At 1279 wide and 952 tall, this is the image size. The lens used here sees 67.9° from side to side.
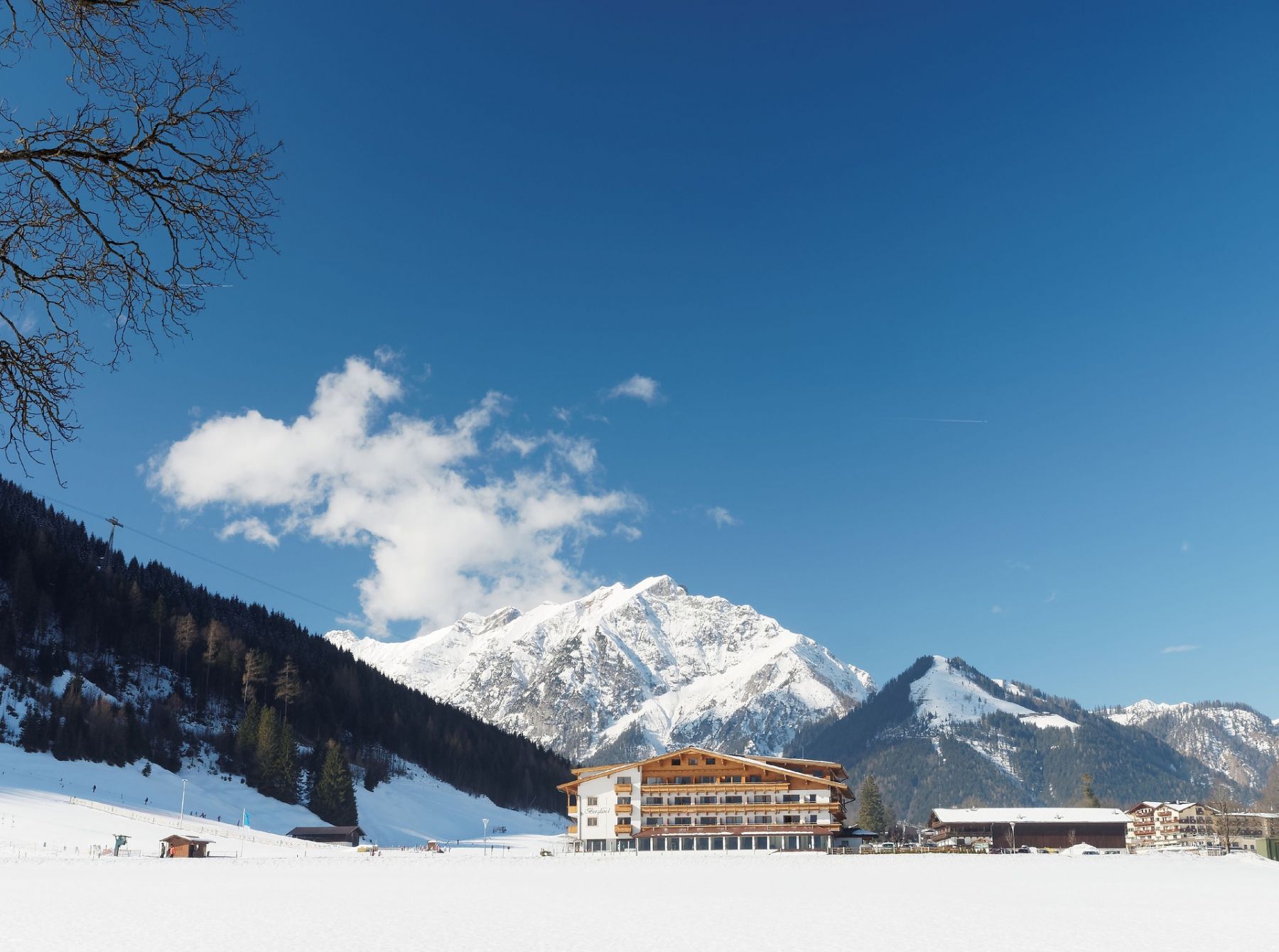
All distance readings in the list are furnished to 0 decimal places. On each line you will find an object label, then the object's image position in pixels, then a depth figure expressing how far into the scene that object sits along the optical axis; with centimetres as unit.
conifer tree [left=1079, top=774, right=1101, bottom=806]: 16938
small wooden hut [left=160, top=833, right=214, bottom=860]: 7094
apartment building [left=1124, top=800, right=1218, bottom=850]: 17538
